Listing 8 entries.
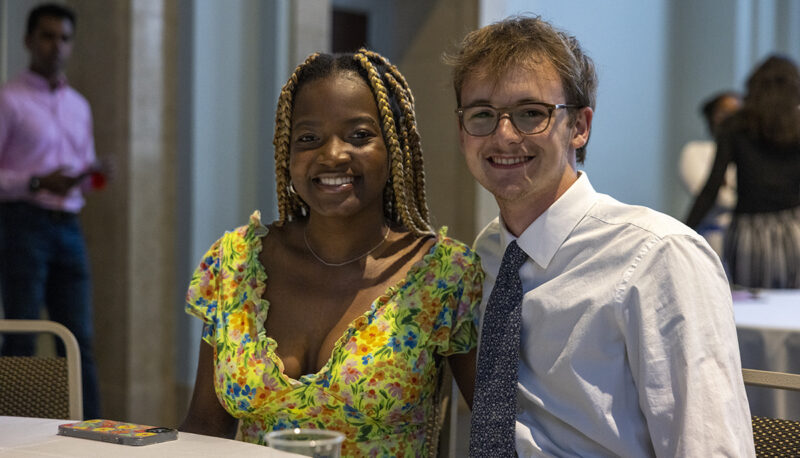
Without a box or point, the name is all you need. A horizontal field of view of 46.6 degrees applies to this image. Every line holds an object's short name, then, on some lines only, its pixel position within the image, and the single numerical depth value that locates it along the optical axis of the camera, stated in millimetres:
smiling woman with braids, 1913
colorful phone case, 1512
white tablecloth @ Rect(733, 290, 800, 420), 2795
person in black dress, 3938
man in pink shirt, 4055
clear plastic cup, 1180
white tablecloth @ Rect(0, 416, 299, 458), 1449
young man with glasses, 1550
